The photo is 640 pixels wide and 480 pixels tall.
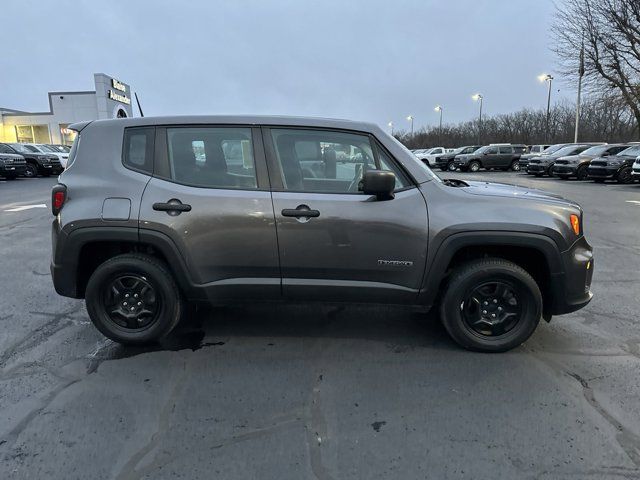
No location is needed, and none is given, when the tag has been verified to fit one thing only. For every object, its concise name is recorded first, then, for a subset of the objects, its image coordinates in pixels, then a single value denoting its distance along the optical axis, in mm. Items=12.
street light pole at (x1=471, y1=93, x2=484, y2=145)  62525
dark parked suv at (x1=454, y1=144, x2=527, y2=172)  32094
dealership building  44406
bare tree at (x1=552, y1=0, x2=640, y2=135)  28050
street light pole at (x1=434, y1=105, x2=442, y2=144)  70612
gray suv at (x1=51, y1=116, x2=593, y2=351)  3373
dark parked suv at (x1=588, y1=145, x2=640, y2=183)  19234
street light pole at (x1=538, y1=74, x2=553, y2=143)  47234
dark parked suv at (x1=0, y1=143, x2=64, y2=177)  24156
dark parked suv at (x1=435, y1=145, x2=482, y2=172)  33959
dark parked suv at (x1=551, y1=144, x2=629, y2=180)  21628
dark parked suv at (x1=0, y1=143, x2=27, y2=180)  21297
